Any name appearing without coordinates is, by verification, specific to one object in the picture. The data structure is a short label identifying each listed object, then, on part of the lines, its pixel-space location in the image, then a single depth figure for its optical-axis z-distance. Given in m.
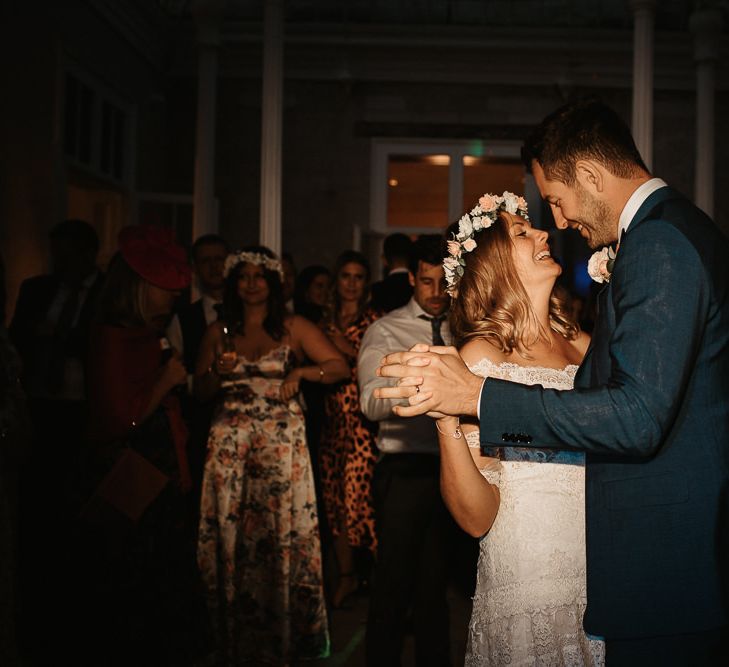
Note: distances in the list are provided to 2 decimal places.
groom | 1.47
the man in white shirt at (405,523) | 3.42
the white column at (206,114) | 7.30
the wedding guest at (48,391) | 4.08
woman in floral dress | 3.96
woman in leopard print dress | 4.86
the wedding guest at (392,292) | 4.55
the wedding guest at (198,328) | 4.52
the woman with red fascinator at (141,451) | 3.42
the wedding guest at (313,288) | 6.17
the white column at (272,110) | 6.24
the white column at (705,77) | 7.13
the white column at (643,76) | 6.38
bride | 2.20
